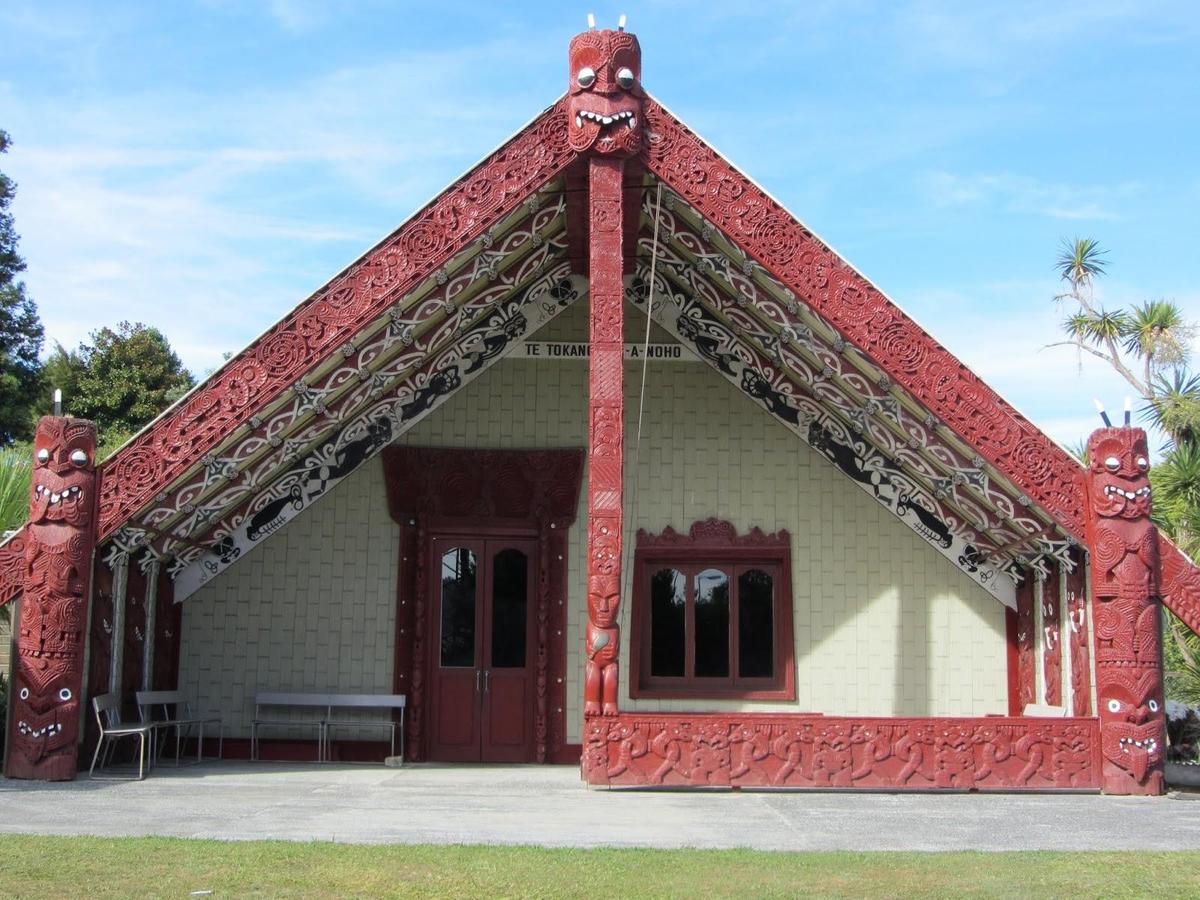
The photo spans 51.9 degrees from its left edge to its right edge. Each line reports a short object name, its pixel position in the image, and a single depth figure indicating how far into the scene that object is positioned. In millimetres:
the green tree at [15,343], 24516
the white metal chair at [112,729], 9836
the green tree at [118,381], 28688
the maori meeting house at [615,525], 9484
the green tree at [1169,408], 13539
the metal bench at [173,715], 11055
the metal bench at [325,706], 12023
